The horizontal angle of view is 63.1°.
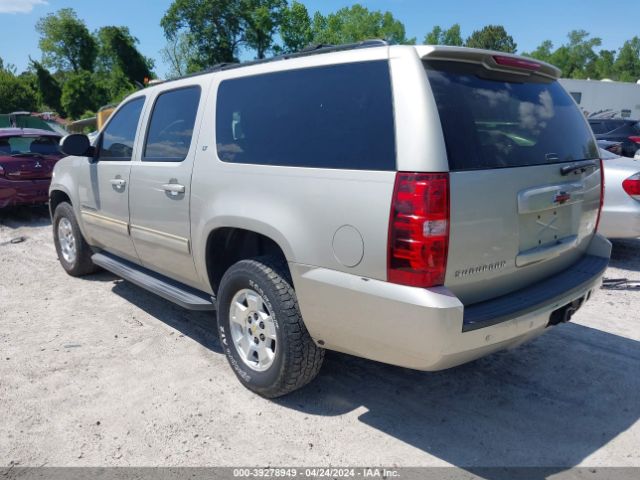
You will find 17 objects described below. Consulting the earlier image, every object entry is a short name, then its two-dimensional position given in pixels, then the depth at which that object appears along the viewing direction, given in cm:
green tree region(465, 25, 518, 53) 9012
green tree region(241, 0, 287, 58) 5594
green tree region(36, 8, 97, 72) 6406
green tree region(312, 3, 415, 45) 6288
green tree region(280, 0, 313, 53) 5638
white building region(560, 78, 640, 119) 3534
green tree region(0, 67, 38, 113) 4869
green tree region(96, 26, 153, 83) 5206
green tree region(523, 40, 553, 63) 10419
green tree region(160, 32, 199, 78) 4859
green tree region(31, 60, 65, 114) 5332
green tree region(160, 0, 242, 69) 5579
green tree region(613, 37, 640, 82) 10872
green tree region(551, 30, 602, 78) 11000
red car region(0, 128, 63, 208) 861
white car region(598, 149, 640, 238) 590
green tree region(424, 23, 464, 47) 9156
